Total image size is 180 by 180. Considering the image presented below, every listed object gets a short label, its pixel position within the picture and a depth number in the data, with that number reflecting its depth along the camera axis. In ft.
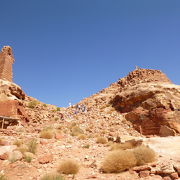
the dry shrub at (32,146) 24.08
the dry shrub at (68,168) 19.27
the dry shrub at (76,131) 39.57
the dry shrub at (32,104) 58.20
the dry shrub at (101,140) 34.53
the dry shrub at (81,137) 36.68
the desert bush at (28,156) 21.13
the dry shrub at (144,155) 19.30
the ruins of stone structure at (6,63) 61.67
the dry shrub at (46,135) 32.19
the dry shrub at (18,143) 25.61
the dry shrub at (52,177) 15.98
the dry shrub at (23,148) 23.16
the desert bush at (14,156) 20.71
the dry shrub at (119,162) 18.69
